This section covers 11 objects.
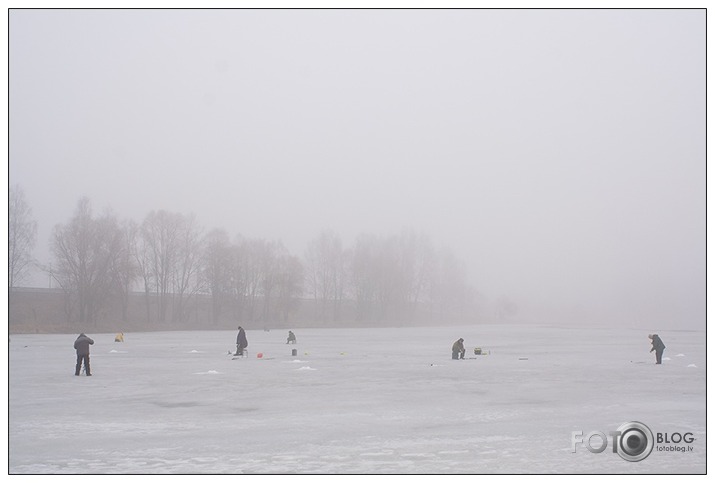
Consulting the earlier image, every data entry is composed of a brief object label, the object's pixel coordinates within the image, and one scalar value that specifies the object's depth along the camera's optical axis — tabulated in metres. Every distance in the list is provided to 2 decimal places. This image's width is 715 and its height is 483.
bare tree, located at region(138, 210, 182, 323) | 85.56
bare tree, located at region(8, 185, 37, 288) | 70.44
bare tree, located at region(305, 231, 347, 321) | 112.38
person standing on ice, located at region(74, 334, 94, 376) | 23.02
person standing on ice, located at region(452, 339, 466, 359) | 31.25
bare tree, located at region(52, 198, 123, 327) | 72.00
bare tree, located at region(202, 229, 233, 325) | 88.31
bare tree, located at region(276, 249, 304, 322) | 93.81
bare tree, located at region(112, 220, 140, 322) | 74.25
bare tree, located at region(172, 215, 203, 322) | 87.19
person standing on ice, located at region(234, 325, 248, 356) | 31.56
